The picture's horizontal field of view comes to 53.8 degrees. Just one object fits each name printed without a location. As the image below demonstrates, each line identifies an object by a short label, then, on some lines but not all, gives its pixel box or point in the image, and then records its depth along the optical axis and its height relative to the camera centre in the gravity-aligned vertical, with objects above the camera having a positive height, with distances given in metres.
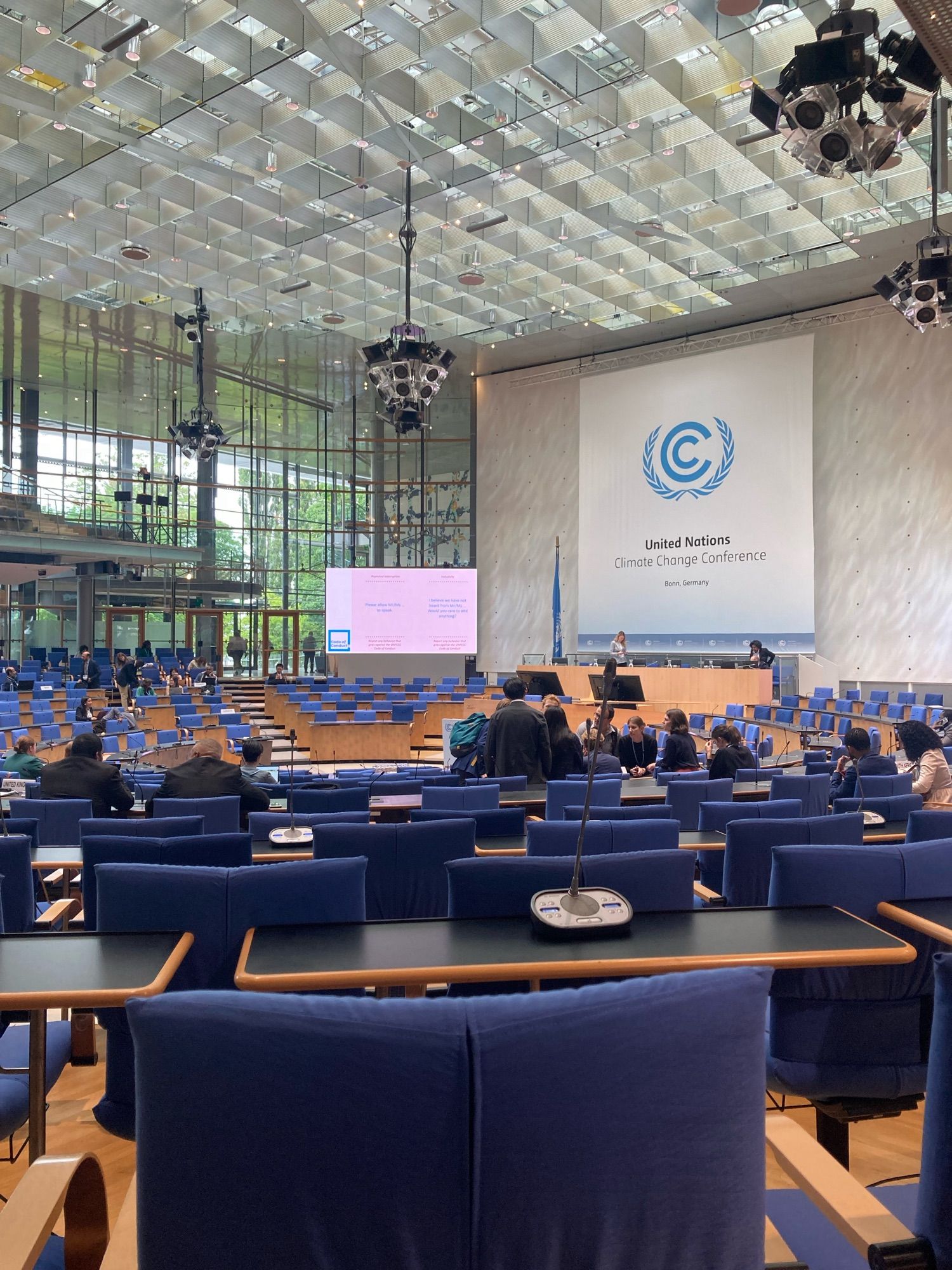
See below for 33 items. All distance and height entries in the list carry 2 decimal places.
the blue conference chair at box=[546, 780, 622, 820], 5.52 -0.93
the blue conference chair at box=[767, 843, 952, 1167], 2.25 -0.97
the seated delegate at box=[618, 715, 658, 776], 8.92 -1.07
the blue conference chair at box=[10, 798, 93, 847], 5.20 -1.03
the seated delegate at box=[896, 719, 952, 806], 5.79 -0.76
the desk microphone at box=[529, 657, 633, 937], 2.06 -0.61
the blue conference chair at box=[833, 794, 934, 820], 4.93 -0.87
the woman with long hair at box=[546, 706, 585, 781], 7.75 -0.96
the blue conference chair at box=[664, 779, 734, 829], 5.73 -0.97
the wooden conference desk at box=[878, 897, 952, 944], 2.14 -0.67
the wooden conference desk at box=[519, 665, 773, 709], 14.93 -0.76
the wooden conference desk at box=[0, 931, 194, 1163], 1.78 -0.70
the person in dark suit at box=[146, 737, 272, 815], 5.42 -0.86
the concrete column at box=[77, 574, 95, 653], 23.78 +0.65
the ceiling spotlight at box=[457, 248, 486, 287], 16.02 +6.24
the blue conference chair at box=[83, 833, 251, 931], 3.07 -0.73
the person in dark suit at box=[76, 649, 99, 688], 17.41 -0.78
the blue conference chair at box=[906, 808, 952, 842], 3.74 -0.74
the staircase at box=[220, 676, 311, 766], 14.84 -1.53
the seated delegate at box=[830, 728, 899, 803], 6.34 -0.83
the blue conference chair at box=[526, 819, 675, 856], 3.37 -0.74
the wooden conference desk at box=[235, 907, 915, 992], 1.86 -0.67
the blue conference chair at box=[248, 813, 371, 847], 4.37 -0.88
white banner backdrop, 17.61 +2.74
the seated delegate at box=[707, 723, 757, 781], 7.22 -0.90
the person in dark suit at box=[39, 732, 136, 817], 5.84 -0.93
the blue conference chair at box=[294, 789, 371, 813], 5.23 -0.92
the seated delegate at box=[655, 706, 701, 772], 8.01 -0.94
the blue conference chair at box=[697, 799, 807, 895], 4.55 -0.87
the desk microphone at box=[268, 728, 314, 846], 3.89 -0.84
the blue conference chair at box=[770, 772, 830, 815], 5.74 -0.93
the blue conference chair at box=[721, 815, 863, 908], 3.38 -0.78
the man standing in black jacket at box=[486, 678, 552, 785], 6.98 -0.79
